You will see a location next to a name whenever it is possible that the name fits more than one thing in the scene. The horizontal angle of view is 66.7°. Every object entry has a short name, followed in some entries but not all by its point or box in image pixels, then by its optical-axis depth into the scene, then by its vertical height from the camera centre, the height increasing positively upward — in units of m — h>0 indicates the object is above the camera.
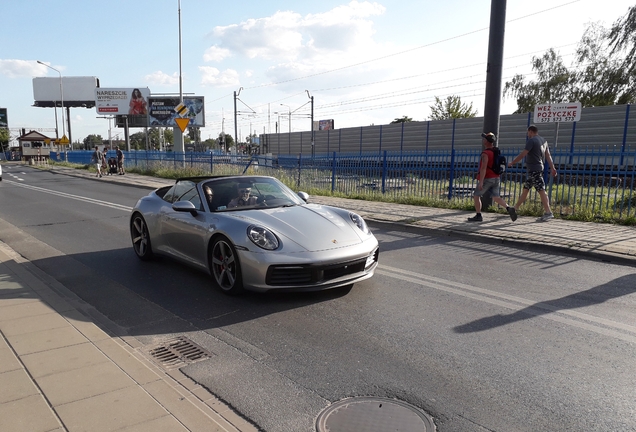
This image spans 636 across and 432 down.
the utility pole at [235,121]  47.45 +2.88
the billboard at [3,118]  85.19 +4.84
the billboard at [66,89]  71.12 +8.56
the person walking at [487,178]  9.59 -0.44
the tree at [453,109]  51.66 +5.00
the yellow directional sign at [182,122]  22.14 +1.26
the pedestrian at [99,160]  28.69 -0.75
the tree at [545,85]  40.47 +6.25
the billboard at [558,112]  10.19 +0.97
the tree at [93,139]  137.07 +2.52
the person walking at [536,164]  9.67 -0.14
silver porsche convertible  4.77 -0.91
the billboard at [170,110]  44.00 +3.61
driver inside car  5.89 -0.58
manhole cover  2.80 -1.57
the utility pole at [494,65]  10.53 +2.01
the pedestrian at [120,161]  30.67 -0.81
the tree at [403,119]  85.94 +6.26
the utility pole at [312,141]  44.13 +0.98
